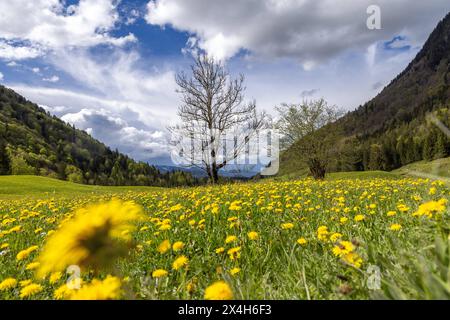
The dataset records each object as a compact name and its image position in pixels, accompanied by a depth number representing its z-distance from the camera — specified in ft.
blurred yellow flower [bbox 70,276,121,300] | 3.71
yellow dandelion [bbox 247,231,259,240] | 8.92
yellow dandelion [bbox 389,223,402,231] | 8.59
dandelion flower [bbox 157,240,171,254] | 7.17
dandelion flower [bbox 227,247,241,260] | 7.61
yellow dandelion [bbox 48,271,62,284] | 7.29
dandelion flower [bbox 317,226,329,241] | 8.93
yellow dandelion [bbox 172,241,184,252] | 8.05
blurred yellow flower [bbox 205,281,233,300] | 4.02
